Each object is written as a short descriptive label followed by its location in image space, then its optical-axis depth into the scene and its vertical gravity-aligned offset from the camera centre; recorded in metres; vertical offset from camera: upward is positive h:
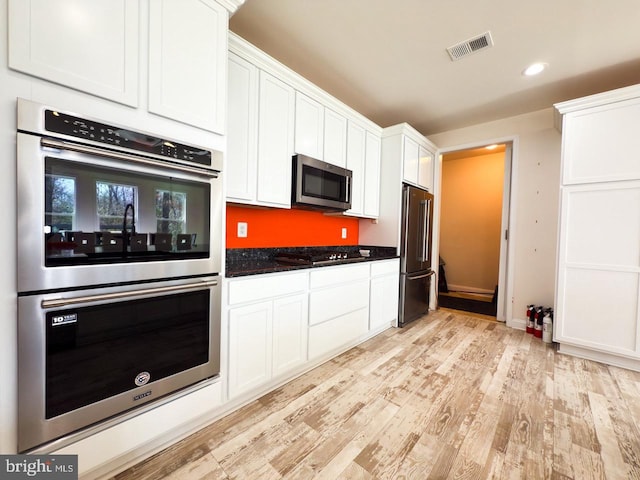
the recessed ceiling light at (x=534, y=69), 2.44 +1.58
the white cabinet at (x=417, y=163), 3.35 +0.99
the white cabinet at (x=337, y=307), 2.23 -0.65
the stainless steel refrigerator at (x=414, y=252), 3.32 -0.20
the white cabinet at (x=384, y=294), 2.93 -0.66
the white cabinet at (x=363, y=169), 2.98 +0.79
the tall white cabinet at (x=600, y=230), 2.36 +0.11
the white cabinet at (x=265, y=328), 1.67 -0.65
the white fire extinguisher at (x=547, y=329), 2.99 -0.98
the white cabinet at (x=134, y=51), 0.99 +0.77
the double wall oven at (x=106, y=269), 0.99 -0.17
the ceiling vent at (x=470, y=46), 2.11 +1.57
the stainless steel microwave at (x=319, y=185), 2.33 +0.47
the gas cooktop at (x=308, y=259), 2.25 -0.22
